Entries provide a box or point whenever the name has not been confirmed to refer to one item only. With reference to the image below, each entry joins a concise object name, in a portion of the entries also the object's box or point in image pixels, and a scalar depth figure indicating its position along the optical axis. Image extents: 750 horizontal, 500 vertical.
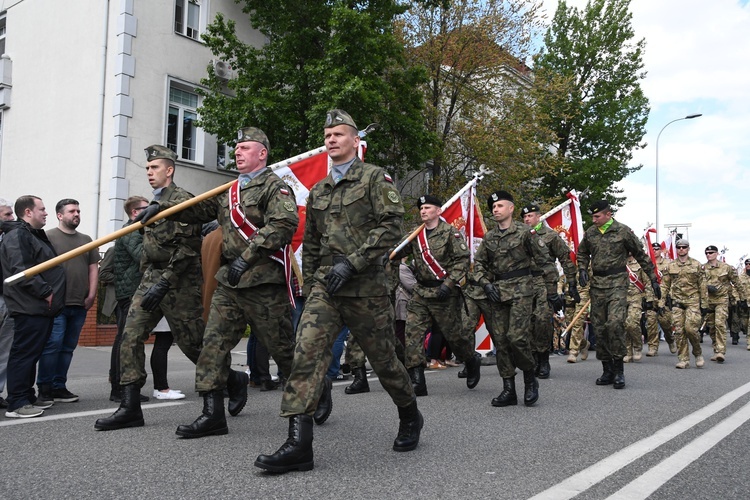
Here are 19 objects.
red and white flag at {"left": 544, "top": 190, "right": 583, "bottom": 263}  12.54
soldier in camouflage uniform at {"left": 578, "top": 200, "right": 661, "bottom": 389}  7.85
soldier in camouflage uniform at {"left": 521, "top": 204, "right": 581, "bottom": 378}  8.09
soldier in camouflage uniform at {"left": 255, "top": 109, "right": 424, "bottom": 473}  3.87
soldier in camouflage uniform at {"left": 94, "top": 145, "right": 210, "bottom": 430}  4.95
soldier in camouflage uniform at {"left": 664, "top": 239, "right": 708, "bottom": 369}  10.68
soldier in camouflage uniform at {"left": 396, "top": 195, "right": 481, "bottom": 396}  6.94
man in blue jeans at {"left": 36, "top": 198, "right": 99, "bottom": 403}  6.31
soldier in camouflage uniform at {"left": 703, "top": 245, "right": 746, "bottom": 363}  11.65
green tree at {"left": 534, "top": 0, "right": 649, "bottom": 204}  30.44
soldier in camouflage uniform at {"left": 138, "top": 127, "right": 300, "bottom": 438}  4.59
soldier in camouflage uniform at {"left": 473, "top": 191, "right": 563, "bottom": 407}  6.30
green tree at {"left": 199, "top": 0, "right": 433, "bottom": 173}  15.76
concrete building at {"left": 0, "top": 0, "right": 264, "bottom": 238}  16.31
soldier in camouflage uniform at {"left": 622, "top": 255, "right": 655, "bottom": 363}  11.25
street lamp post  35.91
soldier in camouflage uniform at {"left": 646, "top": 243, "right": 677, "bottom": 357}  12.73
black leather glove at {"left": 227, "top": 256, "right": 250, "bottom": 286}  4.27
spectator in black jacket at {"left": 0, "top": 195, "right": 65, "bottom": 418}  5.52
